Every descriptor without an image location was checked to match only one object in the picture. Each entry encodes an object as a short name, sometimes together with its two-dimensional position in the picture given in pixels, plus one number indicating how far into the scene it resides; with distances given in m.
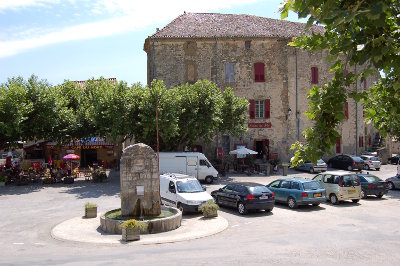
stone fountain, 16.45
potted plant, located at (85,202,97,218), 18.11
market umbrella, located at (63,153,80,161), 30.85
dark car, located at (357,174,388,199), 22.14
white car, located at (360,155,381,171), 35.89
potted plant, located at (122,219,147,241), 13.88
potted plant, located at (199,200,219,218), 17.19
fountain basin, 15.09
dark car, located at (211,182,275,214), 17.94
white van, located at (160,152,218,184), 27.72
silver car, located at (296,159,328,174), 34.25
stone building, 37.81
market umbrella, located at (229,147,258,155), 33.88
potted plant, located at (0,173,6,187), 28.66
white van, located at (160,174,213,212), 18.12
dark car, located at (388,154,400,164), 41.66
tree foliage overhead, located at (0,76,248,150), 27.91
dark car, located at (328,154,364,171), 35.16
